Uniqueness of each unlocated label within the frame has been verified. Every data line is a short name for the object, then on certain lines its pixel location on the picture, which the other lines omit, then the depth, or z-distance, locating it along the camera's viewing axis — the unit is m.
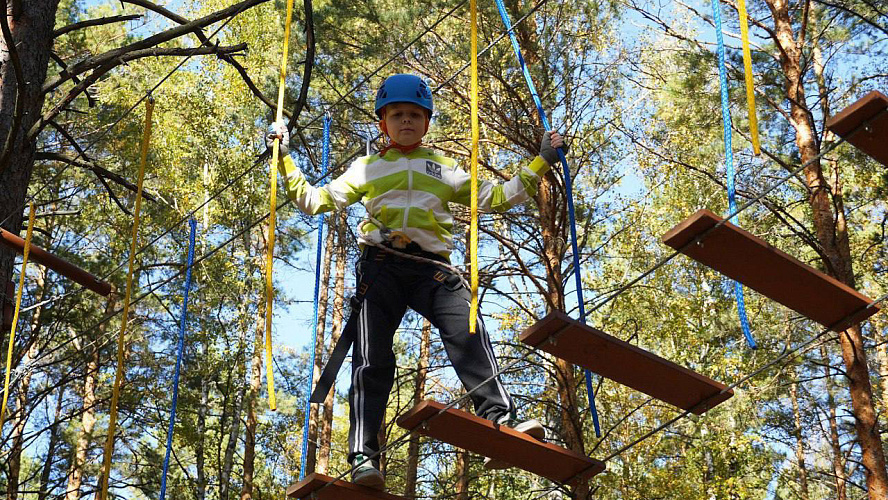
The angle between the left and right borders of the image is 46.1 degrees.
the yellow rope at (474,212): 3.52
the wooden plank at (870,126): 3.48
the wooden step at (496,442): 3.83
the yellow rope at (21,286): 5.36
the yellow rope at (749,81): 3.29
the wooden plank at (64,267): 5.61
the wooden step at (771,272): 3.66
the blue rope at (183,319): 5.83
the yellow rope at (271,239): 3.67
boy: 4.22
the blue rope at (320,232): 4.74
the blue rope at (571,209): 4.47
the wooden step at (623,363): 3.78
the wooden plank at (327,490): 3.99
